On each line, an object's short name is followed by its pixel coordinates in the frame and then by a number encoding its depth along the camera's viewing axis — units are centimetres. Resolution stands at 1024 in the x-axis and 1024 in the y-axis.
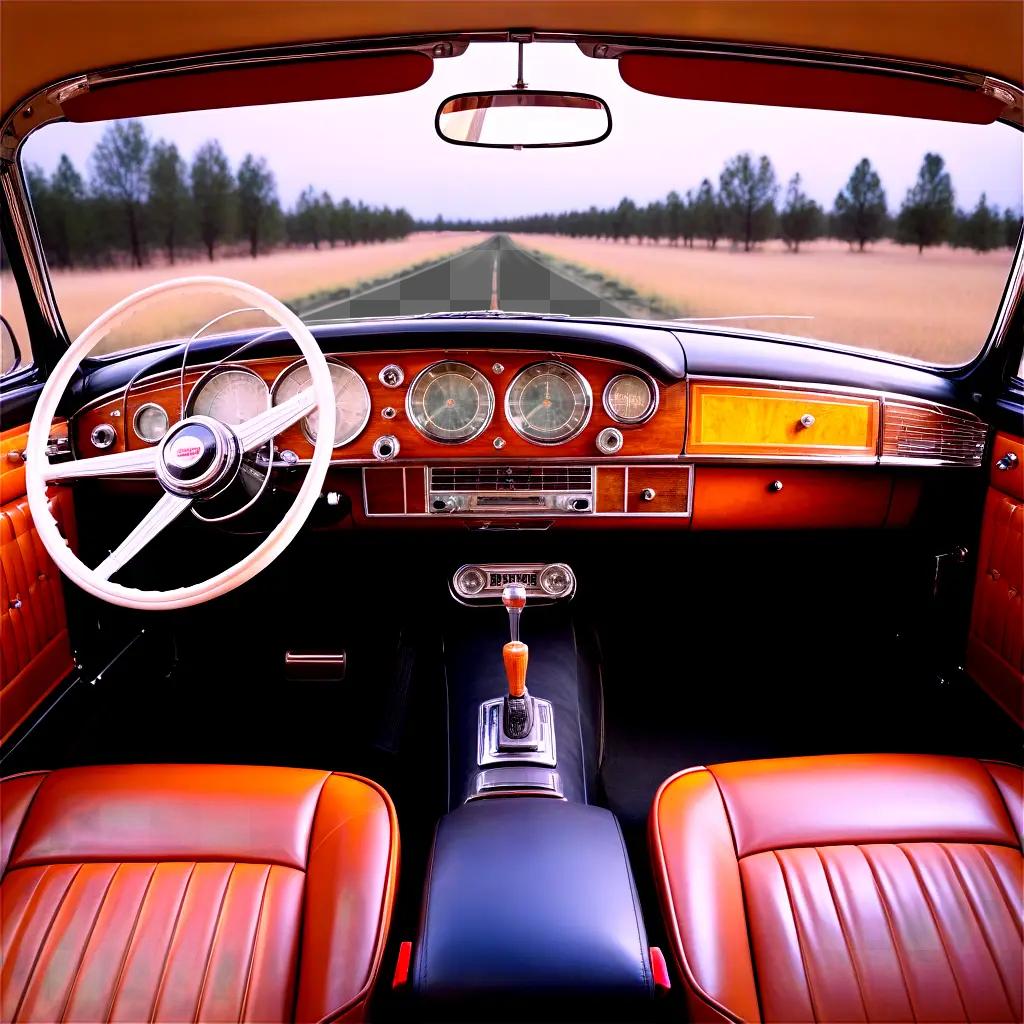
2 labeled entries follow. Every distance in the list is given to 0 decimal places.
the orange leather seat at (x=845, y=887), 123
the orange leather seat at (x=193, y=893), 124
